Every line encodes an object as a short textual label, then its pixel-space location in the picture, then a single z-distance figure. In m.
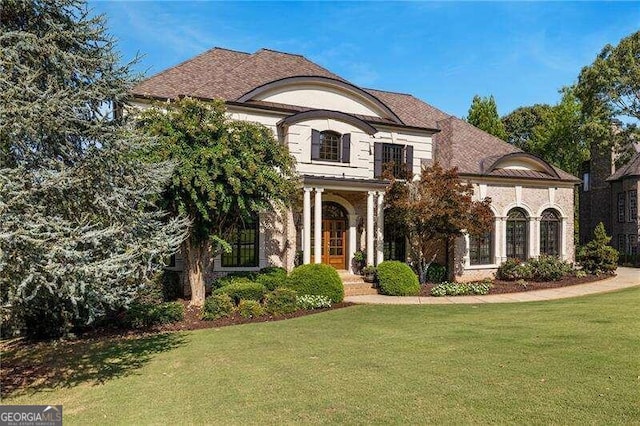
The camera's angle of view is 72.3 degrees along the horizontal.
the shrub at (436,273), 19.12
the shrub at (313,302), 13.37
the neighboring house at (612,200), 30.05
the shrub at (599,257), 21.55
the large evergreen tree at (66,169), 5.44
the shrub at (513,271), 19.70
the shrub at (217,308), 11.82
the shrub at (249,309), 12.16
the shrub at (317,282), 14.16
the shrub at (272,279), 14.36
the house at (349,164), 16.88
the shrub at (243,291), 12.90
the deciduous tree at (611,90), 26.14
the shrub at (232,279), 14.14
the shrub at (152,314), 11.05
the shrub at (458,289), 16.17
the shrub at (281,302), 12.60
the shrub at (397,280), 15.91
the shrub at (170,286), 14.62
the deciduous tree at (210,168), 11.50
